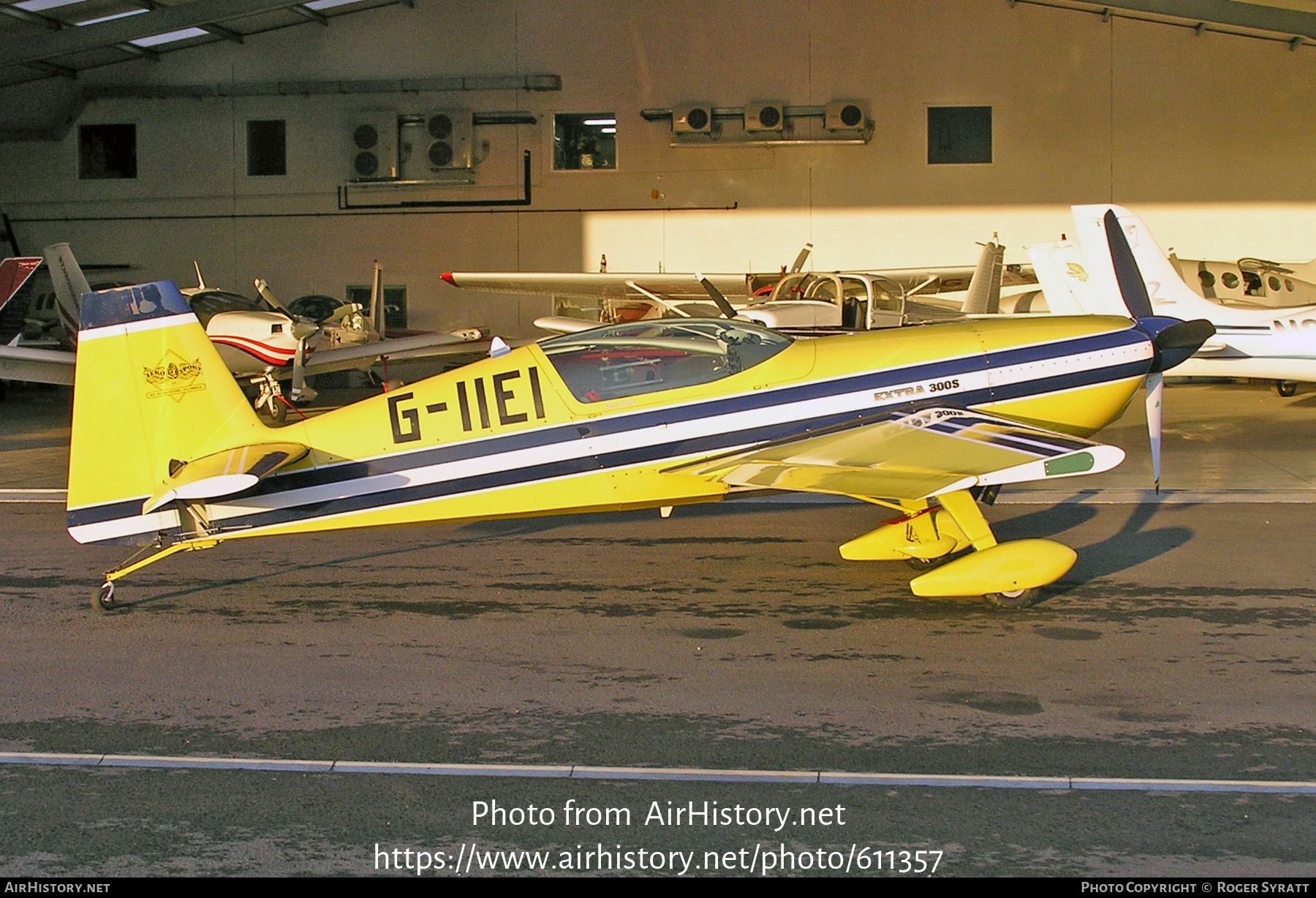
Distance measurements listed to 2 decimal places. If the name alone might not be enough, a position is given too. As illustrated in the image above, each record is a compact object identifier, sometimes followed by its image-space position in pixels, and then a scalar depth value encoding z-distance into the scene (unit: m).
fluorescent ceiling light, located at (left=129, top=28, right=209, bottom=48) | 28.25
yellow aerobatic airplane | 7.23
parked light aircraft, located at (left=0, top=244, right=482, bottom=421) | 19.20
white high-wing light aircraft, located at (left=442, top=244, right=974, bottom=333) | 17.47
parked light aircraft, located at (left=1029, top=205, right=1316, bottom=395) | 13.26
